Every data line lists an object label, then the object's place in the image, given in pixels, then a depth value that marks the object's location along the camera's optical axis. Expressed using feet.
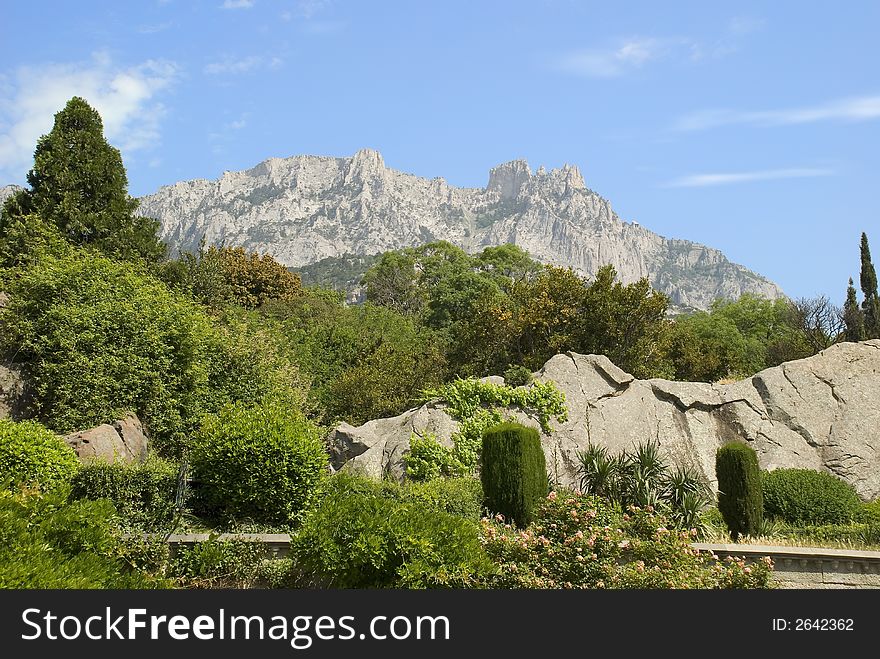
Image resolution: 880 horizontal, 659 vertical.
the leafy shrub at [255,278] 117.60
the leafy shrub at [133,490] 30.40
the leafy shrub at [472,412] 45.29
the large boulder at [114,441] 38.45
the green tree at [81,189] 61.33
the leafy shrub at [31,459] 31.30
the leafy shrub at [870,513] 42.70
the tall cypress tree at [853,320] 94.41
